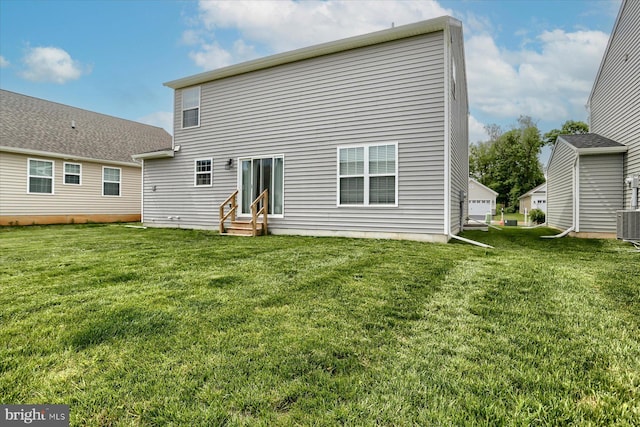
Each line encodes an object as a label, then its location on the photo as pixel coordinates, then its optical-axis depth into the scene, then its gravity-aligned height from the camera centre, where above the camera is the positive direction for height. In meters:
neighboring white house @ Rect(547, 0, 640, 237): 8.13 +1.76
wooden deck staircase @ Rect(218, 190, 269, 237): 8.45 -0.26
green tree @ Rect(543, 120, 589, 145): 39.19 +10.74
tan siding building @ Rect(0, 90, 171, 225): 12.26 +1.88
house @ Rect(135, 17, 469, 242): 7.21 +2.01
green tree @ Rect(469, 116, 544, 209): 39.44 +7.04
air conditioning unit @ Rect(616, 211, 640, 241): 6.62 -0.20
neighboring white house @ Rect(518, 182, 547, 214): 29.28 +1.62
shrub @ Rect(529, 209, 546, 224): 17.39 -0.08
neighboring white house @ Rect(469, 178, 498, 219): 31.84 +1.50
